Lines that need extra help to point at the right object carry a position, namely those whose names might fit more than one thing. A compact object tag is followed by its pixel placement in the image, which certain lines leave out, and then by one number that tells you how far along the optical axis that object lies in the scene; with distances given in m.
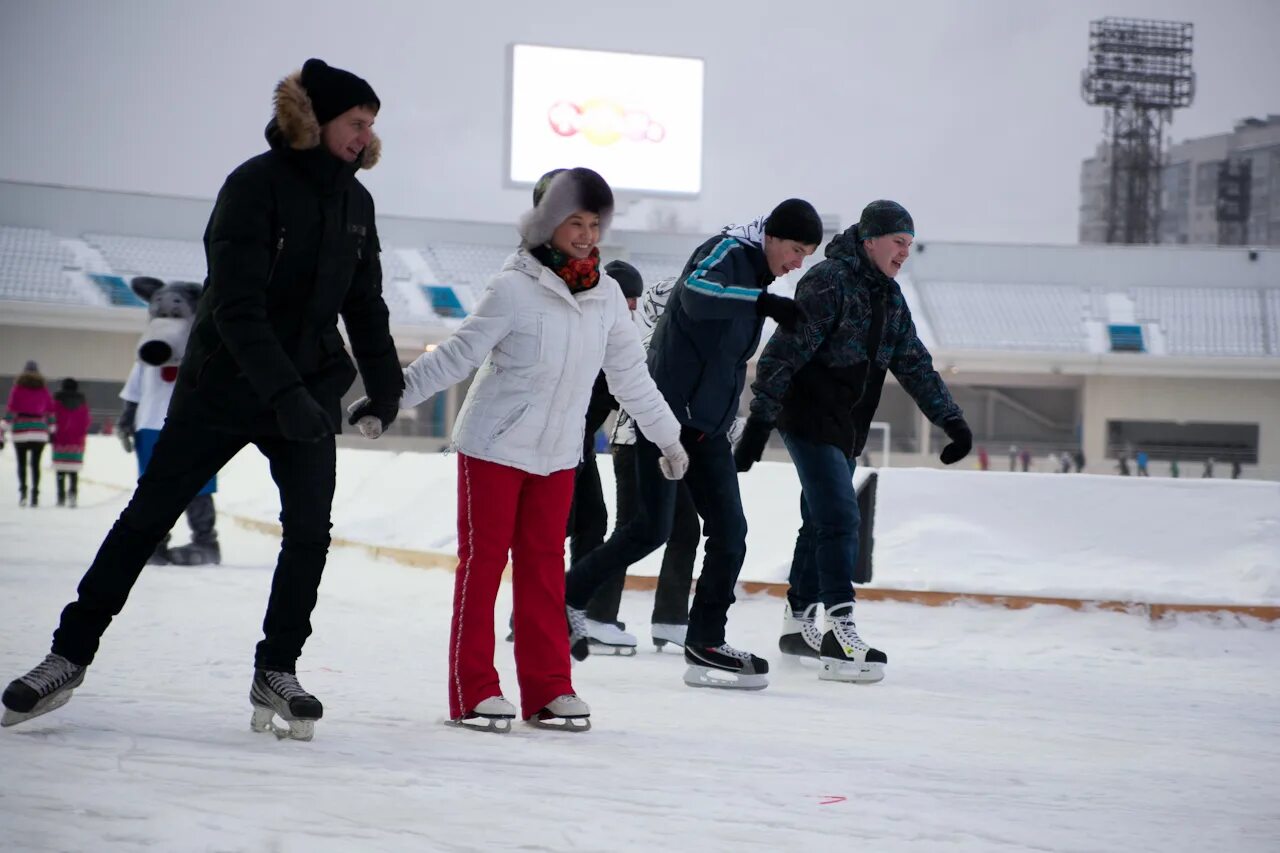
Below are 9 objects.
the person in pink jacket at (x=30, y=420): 24.83
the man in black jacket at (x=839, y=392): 8.77
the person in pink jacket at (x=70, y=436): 25.20
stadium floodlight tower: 88.50
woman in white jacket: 6.42
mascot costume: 12.92
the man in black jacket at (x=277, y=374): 5.57
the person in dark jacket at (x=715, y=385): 8.06
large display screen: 55.84
